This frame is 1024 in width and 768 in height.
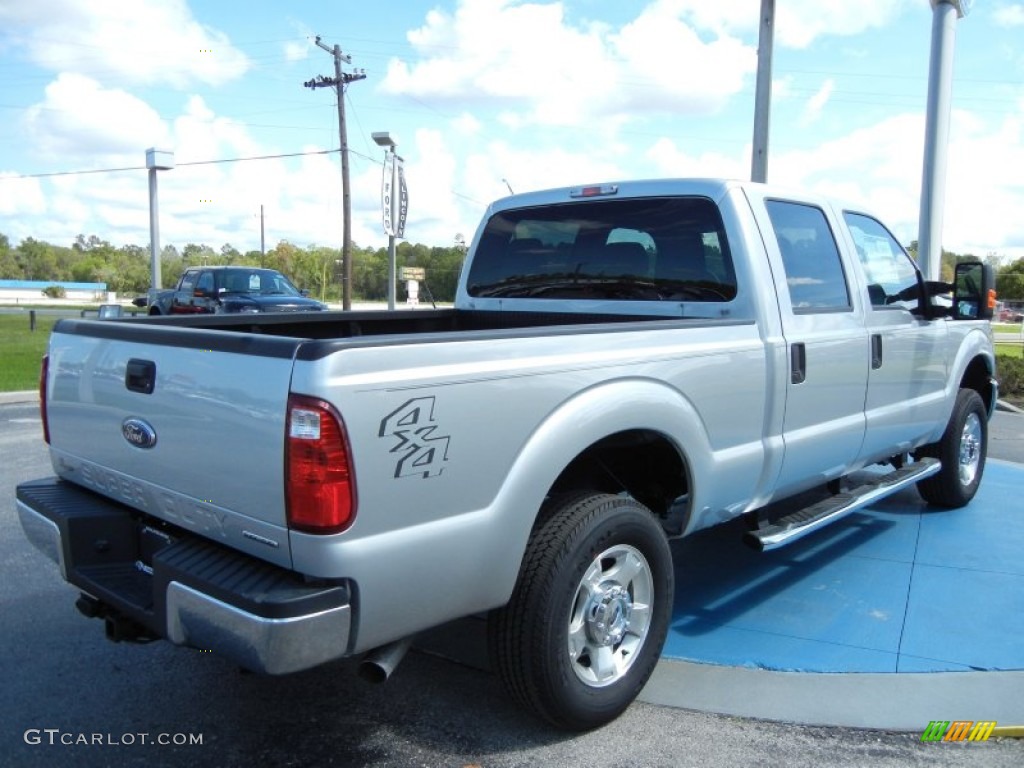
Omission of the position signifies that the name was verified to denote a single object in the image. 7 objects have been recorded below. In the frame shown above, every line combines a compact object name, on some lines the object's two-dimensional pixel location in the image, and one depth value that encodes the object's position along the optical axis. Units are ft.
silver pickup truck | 7.64
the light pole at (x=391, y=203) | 48.14
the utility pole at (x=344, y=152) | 99.25
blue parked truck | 56.39
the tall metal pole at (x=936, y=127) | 35.42
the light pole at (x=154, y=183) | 72.79
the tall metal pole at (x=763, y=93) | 38.17
